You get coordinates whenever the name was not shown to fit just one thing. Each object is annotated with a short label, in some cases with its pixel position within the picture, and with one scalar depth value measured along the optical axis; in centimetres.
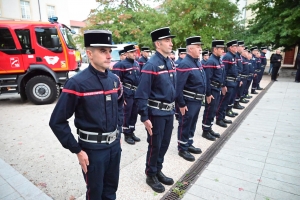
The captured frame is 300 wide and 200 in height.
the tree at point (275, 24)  1289
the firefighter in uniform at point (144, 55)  720
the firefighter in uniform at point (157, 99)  278
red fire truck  732
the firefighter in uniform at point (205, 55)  764
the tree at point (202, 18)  1302
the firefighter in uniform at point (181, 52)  769
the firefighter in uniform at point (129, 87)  476
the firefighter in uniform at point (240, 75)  649
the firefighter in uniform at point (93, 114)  181
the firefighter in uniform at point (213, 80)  469
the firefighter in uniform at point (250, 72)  761
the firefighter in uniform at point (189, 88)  363
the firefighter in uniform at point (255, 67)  889
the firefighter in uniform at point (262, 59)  1007
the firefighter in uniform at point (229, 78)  558
